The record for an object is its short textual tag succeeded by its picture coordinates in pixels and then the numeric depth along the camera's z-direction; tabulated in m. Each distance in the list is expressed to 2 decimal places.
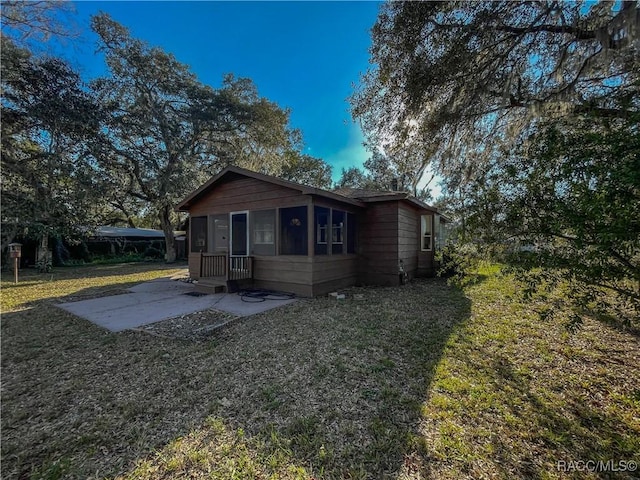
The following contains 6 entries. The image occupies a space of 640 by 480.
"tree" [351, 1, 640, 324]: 1.94
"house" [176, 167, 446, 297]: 6.97
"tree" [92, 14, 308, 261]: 14.37
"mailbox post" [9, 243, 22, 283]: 9.16
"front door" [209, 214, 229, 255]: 8.66
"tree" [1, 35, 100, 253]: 10.61
